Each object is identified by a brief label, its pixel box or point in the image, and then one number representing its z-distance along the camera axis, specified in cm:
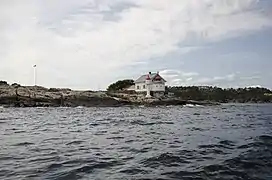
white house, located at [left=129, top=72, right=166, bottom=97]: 10061
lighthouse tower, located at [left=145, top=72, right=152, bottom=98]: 9938
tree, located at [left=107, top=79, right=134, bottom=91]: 12594
